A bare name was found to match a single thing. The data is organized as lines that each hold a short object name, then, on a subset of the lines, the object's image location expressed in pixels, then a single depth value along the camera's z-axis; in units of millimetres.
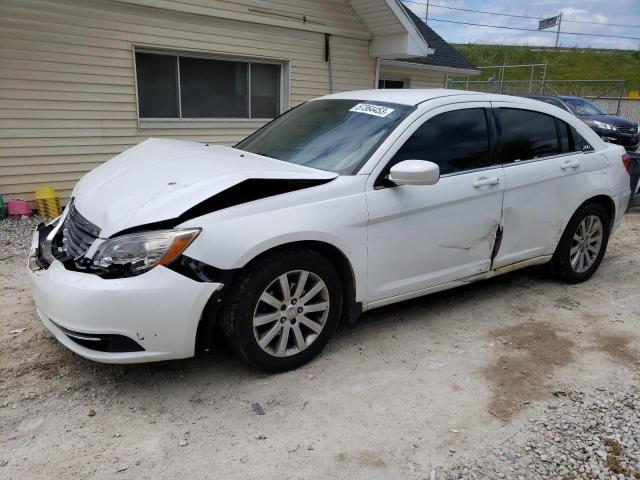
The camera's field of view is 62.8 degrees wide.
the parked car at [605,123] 15016
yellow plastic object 7203
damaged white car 2756
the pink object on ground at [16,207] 6953
